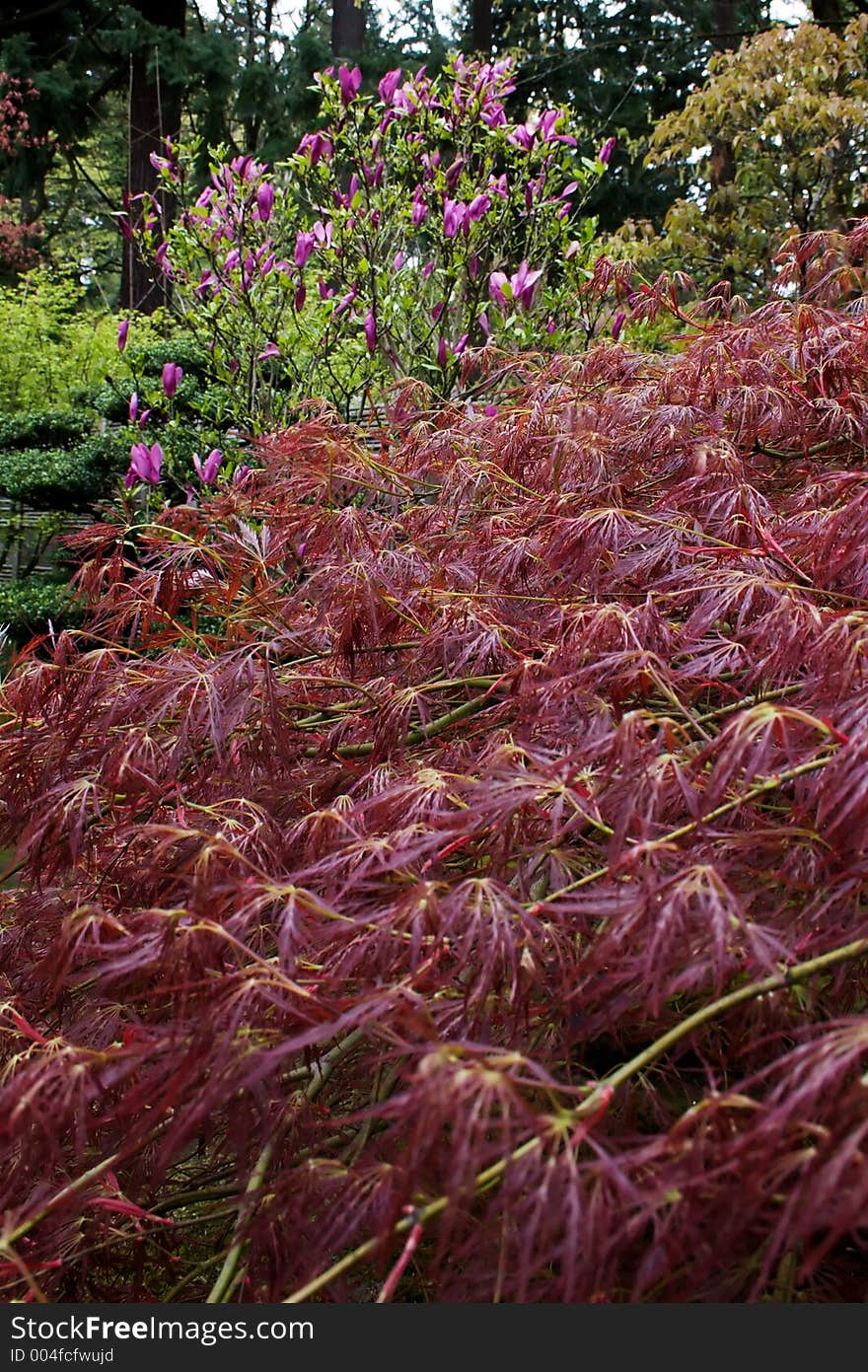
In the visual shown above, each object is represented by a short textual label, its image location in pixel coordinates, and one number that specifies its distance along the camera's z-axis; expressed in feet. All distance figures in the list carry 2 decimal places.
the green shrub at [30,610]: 22.16
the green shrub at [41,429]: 26.02
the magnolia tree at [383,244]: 15.29
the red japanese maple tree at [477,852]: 3.51
